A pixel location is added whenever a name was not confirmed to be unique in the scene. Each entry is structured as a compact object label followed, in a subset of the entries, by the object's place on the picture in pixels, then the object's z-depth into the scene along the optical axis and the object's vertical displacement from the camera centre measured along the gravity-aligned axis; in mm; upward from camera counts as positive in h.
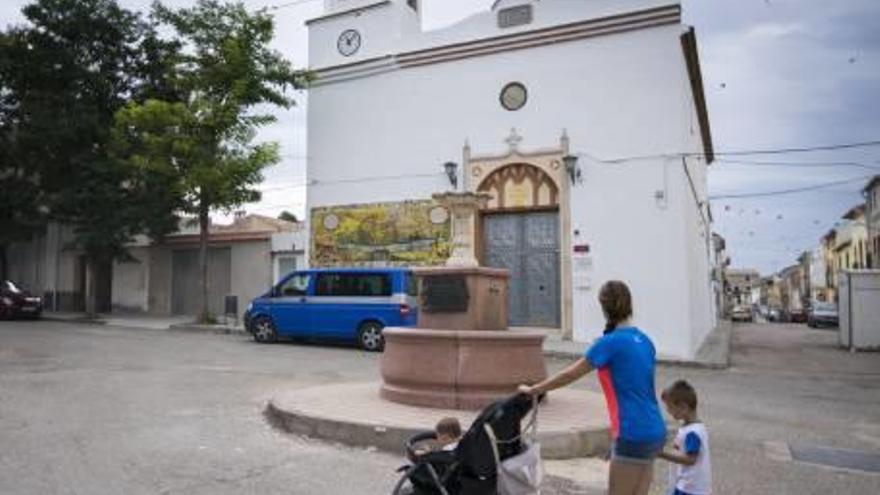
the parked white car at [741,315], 64844 -2989
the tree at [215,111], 23656 +5061
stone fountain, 9141 -801
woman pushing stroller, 4301 -644
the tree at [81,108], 26906 +6049
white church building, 19156 +3558
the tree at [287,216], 58406 +4853
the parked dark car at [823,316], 43119 -2062
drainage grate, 7918 -1834
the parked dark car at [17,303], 27125 -654
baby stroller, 4398 -937
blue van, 17422 -545
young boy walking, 4324 -925
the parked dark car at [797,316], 61738 -2960
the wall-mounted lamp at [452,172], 21391 +2889
